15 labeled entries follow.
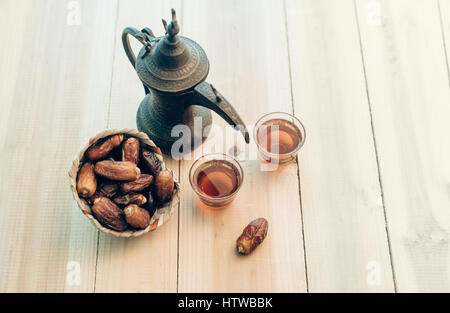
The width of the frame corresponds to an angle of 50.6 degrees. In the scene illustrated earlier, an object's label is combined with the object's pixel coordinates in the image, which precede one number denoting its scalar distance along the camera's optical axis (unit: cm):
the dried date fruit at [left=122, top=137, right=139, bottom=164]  104
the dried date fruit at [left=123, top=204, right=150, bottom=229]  99
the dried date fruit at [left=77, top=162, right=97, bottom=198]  99
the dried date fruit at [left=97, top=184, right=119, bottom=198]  103
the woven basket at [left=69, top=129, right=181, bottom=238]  98
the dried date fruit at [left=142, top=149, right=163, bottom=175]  105
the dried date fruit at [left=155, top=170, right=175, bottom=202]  102
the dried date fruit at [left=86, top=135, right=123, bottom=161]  102
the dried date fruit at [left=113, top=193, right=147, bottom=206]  102
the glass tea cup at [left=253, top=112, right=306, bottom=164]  116
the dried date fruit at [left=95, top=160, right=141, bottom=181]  102
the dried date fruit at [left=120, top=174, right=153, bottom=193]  103
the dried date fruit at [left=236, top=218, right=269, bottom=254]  109
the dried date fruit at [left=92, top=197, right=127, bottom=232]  99
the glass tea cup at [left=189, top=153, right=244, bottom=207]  112
